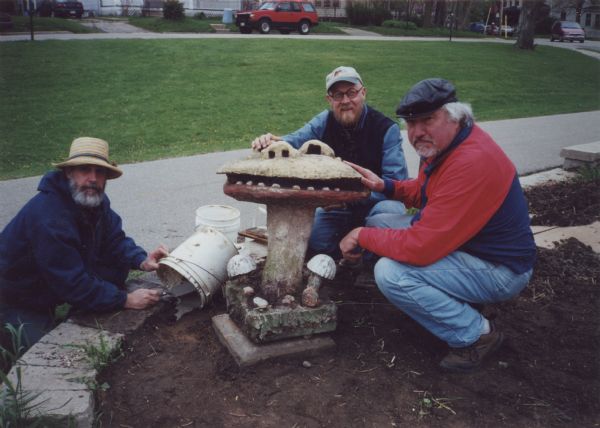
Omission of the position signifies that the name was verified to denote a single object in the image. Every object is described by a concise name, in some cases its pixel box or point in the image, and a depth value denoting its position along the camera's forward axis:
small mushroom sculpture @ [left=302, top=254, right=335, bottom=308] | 2.87
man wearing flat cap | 2.55
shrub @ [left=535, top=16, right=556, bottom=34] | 45.94
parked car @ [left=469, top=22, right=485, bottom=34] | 43.06
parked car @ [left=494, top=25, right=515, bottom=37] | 38.78
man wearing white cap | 3.73
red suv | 24.56
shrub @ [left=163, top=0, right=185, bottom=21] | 24.09
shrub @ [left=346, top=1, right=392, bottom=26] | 35.28
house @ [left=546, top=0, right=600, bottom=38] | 47.53
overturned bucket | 3.15
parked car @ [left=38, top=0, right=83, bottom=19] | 25.89
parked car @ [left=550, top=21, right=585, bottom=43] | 36.94
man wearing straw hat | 2.89
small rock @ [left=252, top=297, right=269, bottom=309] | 2.83
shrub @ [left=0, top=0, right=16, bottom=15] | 21.57
